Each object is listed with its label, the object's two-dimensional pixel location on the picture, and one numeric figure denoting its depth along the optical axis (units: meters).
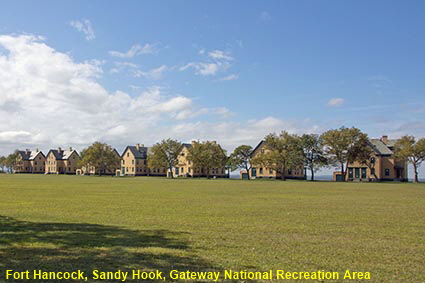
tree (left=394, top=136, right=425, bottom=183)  78.69
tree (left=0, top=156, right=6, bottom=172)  172.70
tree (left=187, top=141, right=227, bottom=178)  99.50
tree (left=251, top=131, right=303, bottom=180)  88.81
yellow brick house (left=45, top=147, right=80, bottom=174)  165.38
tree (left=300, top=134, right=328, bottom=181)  89.19
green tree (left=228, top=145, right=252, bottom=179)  102.00
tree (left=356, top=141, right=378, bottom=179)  84.75
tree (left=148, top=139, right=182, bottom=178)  108.88
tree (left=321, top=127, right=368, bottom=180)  83.94
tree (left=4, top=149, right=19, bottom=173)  167.51
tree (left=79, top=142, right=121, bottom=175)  114.50
